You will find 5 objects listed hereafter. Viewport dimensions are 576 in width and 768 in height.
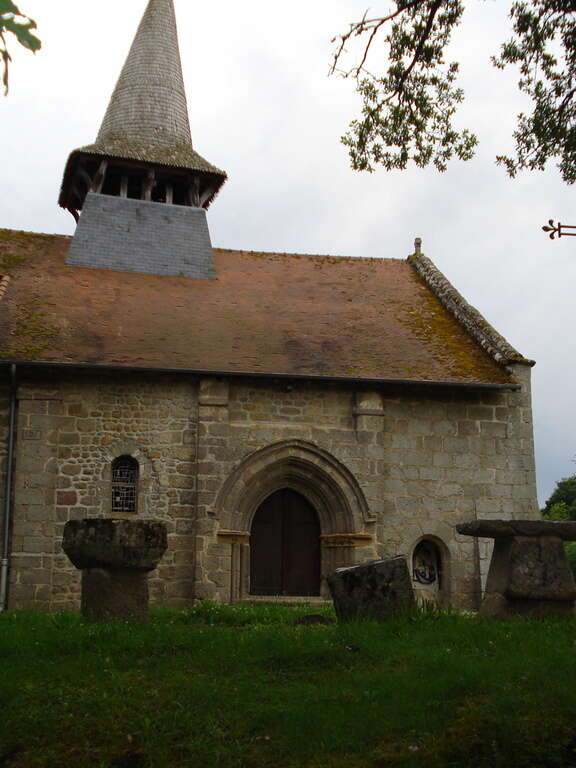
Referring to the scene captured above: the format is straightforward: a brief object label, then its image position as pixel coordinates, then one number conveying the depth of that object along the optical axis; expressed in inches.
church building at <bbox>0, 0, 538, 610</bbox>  571.5
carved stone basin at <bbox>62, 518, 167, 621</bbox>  333.1
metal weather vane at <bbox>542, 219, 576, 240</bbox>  319.0
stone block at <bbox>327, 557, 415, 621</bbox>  356.5
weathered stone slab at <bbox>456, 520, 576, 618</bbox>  347.3
